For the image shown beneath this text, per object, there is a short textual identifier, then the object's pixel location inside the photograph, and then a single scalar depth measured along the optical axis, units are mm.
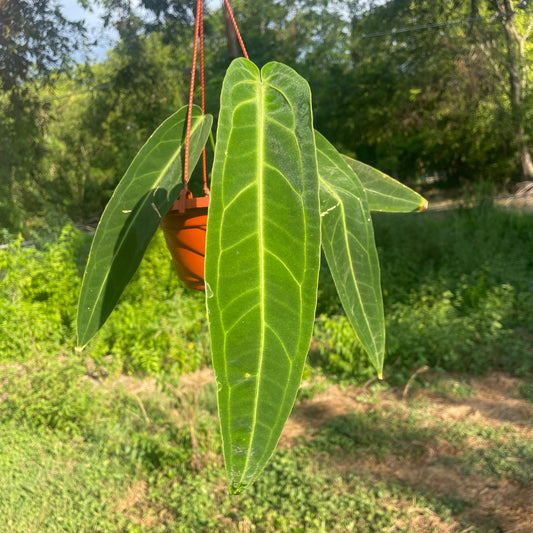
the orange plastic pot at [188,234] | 710
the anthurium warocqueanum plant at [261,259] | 371
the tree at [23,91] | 3723
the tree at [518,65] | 7660
